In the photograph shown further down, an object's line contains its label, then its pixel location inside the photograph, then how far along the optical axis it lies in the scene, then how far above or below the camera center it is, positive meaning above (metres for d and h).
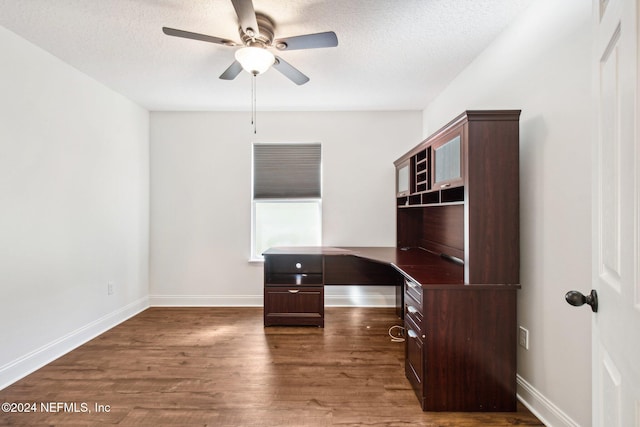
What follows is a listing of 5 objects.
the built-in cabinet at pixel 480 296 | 1.80 -0.50
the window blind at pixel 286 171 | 3.89 +0.56
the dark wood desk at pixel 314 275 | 3.17 -0.70
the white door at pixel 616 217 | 0.66 -0.01
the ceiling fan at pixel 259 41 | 1.78 +1.09
